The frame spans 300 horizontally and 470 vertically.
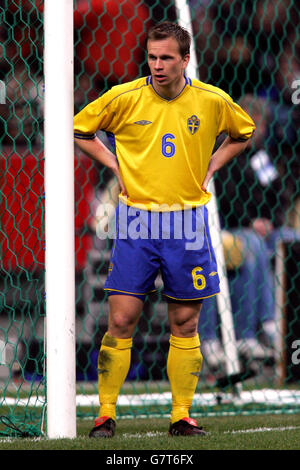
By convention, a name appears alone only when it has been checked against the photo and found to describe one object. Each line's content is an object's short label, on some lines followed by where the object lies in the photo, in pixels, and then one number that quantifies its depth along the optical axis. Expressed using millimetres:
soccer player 6371
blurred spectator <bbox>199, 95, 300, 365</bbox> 10906
